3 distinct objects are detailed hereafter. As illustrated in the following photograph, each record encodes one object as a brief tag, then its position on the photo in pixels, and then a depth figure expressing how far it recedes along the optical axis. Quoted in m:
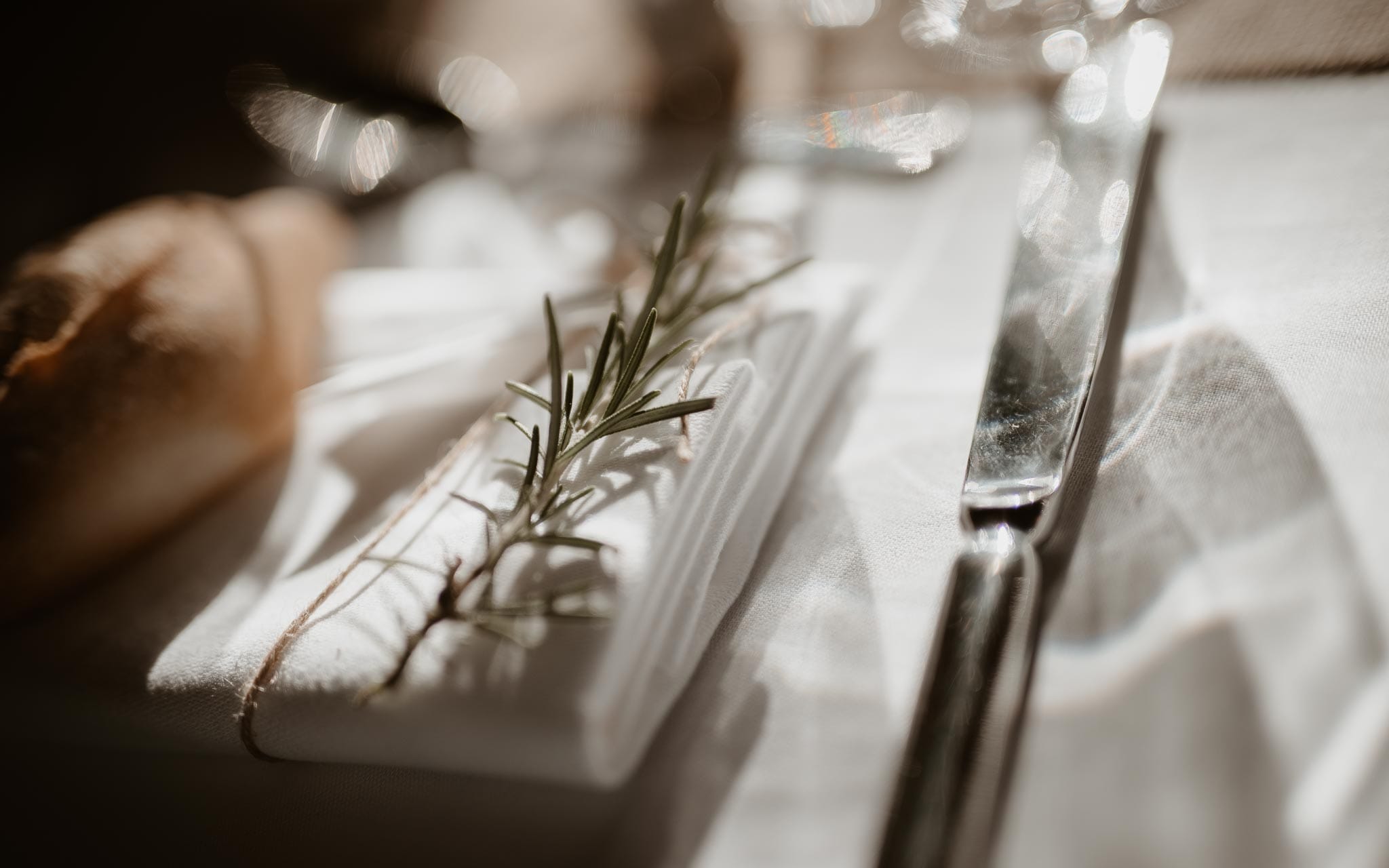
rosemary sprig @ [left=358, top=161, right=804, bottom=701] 0.35
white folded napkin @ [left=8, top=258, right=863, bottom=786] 0.33
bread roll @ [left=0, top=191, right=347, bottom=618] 0.44
